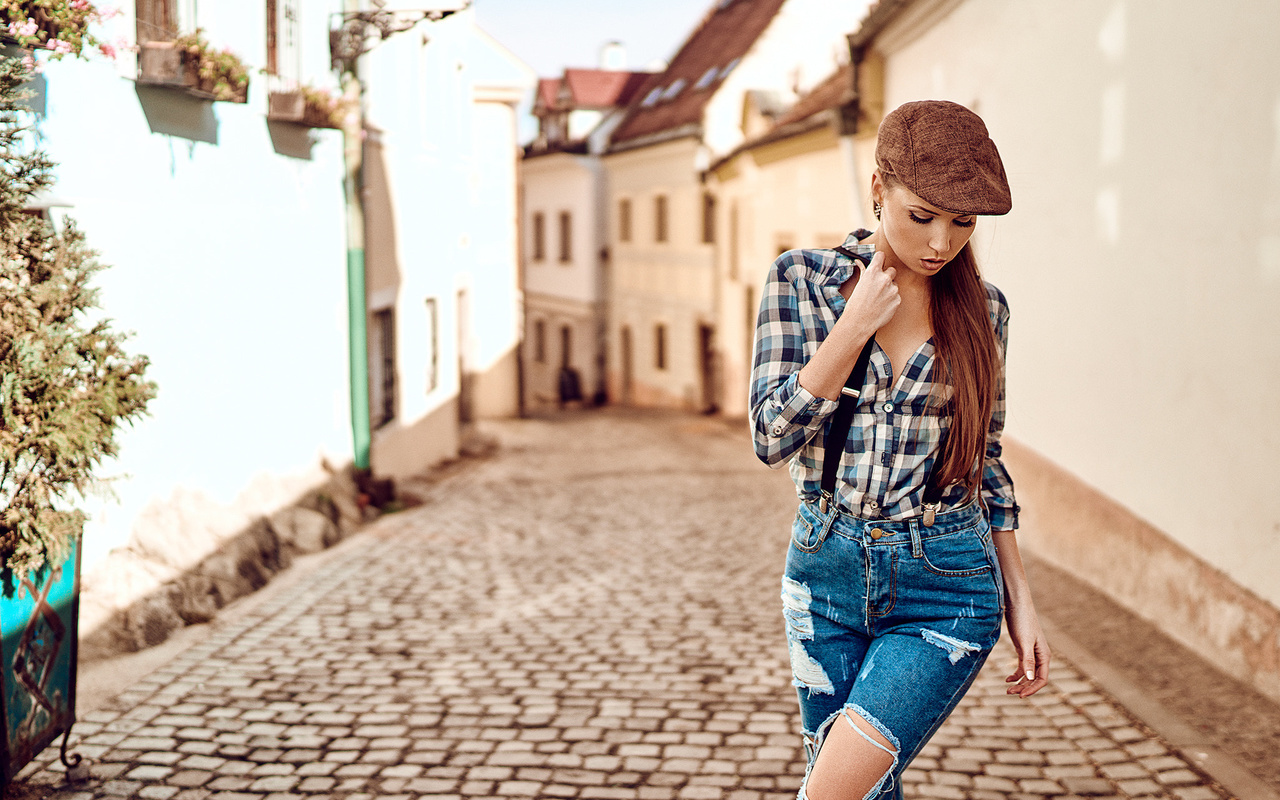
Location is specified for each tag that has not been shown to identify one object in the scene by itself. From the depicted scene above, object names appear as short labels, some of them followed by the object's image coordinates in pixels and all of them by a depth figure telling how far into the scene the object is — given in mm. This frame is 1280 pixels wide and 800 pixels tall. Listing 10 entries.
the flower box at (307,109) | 8320
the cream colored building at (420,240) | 11812
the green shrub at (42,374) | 3867
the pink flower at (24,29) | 4930
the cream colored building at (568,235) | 30391
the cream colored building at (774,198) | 14348
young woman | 2141
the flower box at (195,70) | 6344
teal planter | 3689
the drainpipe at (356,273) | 10312
